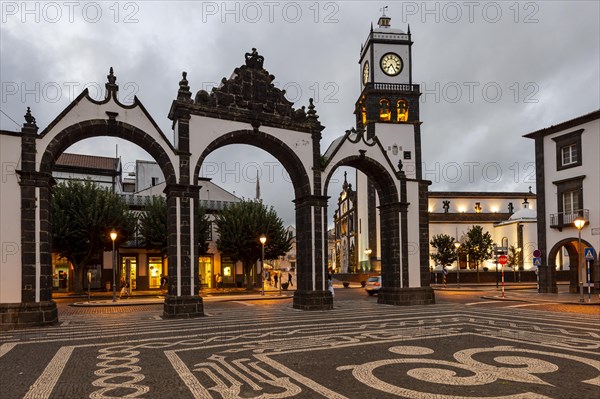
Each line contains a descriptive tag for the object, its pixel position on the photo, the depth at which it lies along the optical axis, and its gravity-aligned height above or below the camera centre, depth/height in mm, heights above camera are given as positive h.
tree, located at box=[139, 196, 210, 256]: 34562 +390
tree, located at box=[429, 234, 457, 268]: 50719 -2433
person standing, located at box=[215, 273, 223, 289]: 42000 -4237
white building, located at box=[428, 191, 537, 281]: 56188 +1248
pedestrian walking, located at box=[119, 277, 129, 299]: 31075 -3732
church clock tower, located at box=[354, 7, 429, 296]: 49625 +13333
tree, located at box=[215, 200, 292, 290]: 35094 -162
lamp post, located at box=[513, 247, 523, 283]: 54034 -3482
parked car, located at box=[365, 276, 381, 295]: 31288 -3633
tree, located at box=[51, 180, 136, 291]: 30422 +849
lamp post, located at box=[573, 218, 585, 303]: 23984 +137
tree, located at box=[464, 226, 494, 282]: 50188 -1924
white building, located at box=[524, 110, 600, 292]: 29000 +2200
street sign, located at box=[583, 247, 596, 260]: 23875 -1386
